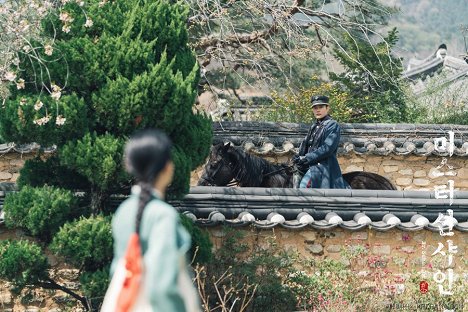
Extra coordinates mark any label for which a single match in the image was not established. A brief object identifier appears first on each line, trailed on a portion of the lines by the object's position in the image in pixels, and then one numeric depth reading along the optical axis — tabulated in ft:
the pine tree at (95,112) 48.54
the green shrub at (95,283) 47.70
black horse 67.81
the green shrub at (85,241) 47.82
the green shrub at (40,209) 48.45
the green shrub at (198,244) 50.76
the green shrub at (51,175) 51.27
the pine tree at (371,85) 98.92
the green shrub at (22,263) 48.33
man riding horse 67.31
